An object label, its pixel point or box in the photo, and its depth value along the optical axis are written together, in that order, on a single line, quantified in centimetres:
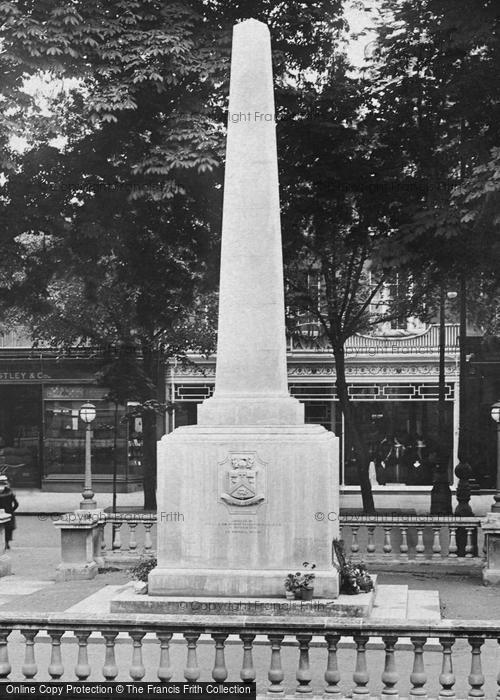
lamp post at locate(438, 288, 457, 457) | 3128
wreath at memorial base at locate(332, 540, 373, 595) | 1388
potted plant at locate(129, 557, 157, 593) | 1414
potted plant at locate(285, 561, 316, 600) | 1312
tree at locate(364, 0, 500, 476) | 2016
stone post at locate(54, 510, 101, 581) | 1959
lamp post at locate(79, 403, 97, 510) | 2088
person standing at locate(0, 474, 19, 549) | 2644
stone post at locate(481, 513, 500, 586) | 1852
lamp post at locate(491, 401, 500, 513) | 2502
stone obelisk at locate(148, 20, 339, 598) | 1345
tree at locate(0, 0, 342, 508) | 2052
